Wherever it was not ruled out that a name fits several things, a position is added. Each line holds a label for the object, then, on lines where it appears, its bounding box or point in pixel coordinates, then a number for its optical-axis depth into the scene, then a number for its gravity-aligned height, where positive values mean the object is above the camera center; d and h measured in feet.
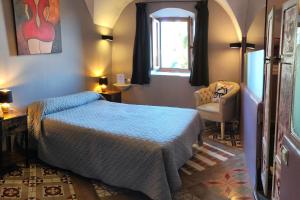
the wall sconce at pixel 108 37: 17.54 +1.34
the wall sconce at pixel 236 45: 15.08 +0.55
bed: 8.43 -2.70
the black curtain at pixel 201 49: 15.81 +0.43
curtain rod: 16.14 +3.21
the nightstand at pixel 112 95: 16.85 -2.16
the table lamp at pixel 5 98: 10.98 -1.39
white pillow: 15.24 -1.85
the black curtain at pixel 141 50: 17.20 +0.50
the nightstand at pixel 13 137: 10.39 -3.08
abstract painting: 12.13 +1.55
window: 17.62 +0.87
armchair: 14.03 -2.54
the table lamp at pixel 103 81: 17.10 -1.31
